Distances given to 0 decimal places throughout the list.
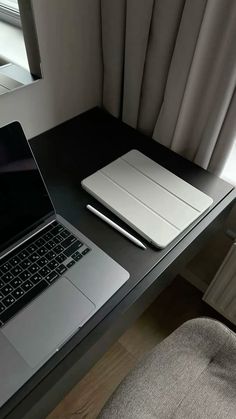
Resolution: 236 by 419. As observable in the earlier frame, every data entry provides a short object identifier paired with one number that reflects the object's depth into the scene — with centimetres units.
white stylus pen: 71
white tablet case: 73
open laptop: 56
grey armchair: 63
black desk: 56
